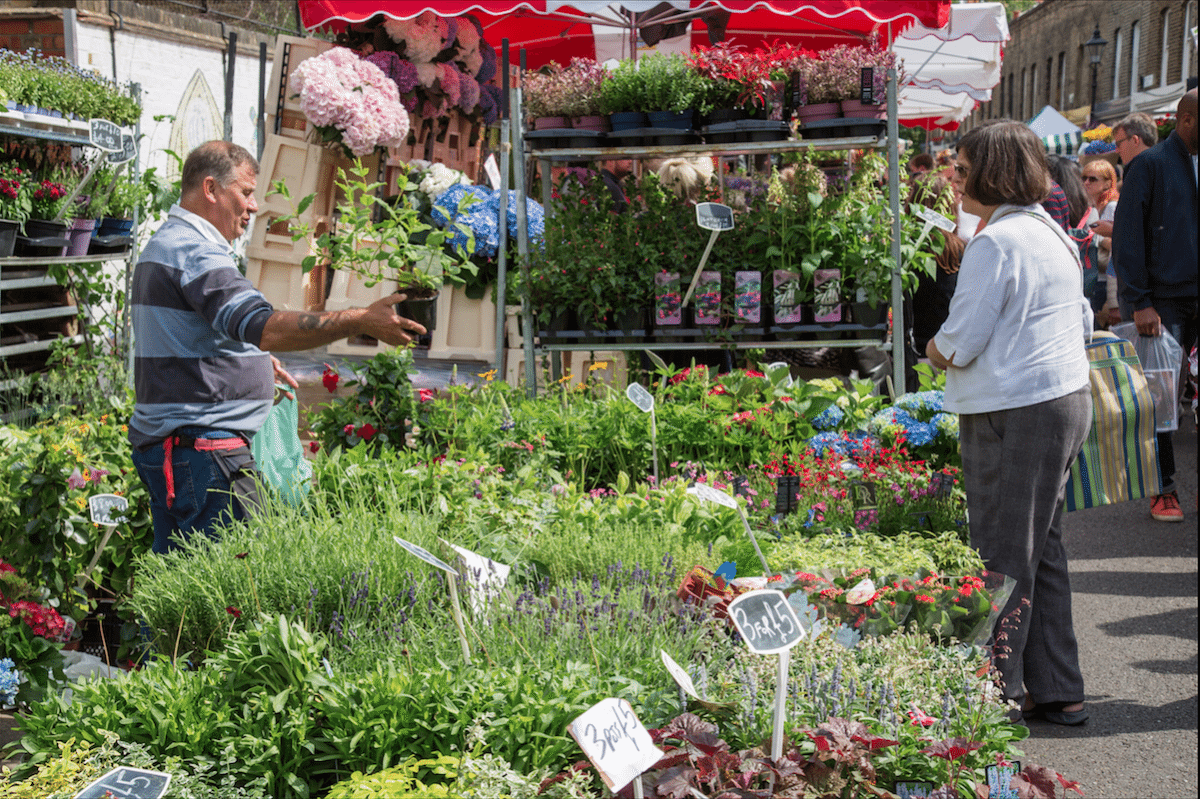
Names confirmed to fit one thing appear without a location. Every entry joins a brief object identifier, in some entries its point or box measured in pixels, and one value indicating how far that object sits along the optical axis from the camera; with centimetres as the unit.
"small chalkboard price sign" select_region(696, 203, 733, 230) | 461
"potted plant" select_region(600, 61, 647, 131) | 489
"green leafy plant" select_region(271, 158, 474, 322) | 409
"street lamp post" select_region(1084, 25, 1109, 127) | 2192
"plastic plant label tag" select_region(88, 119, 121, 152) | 538
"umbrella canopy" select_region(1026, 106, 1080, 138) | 1855
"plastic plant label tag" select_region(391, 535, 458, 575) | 205
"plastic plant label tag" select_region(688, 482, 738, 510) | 260
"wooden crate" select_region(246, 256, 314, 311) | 582
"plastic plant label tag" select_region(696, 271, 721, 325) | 490
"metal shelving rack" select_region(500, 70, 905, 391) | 470
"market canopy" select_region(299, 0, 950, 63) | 499
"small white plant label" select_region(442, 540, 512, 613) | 242
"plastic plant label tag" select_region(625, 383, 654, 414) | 350
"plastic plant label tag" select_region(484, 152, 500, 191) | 602
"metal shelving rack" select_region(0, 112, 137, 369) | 499
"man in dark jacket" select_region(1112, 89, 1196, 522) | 473
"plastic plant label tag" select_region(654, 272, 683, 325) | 496
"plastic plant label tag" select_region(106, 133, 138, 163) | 577
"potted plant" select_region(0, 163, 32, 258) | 491
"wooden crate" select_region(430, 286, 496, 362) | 566
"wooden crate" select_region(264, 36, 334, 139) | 596
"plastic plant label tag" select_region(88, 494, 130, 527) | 303
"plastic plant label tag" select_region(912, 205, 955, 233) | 493
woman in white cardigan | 304
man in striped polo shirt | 305
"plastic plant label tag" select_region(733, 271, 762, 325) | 485
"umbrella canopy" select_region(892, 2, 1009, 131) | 1103
